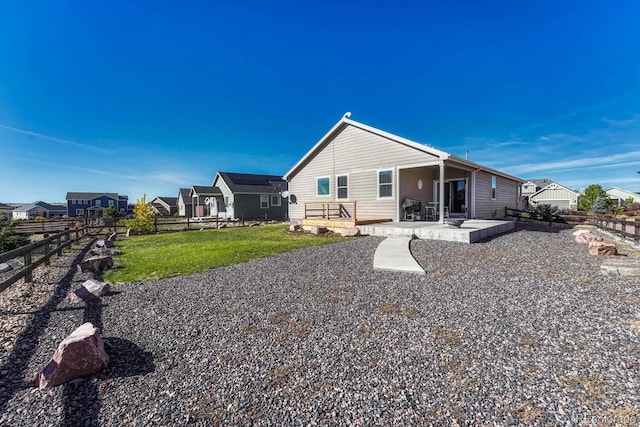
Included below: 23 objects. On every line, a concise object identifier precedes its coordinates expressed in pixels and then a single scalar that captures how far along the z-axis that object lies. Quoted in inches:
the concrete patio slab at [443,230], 332.5
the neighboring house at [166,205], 1999.3
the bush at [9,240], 371.1
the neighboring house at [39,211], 2348.4
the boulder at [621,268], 183.9
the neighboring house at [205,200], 1152.4
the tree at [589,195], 1245.1
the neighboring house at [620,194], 1521.9
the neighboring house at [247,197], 1049.5
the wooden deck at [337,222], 448.5
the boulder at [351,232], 425.4
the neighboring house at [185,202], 1566.2
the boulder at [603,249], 252.1
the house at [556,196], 1459.2
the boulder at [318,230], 469.2
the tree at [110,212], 1452.5
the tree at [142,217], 639.8
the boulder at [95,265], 255.6
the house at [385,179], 470.6
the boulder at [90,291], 177.9
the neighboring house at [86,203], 2224.5
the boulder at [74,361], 93.0
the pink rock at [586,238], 316.0
